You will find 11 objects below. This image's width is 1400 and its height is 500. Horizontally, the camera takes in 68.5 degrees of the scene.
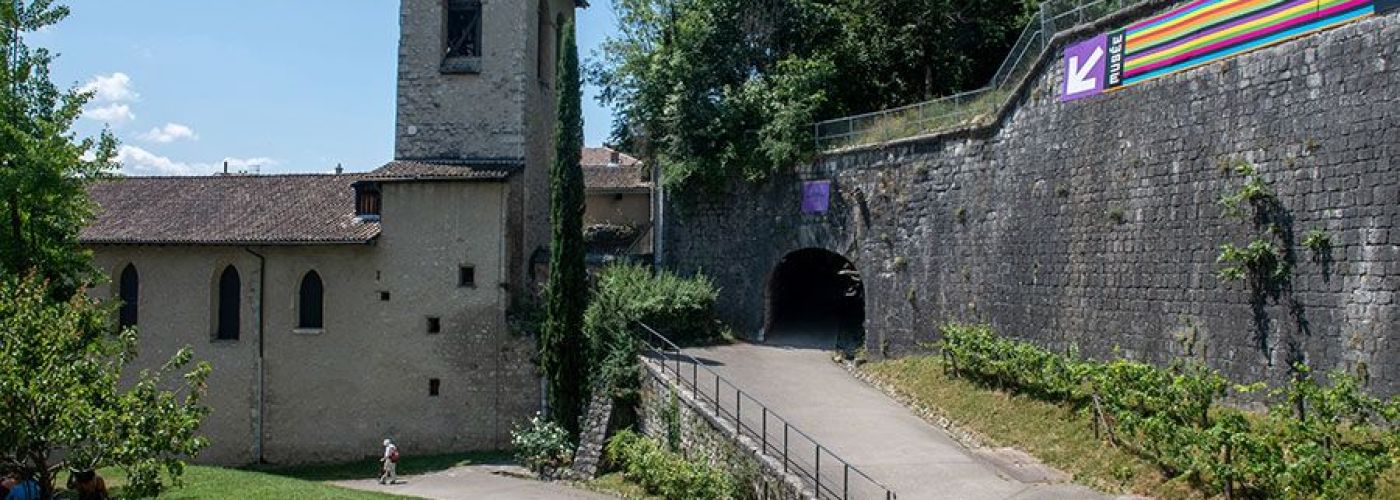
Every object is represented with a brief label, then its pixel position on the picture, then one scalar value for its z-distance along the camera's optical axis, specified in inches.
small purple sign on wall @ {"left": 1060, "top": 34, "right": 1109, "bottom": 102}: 726.5
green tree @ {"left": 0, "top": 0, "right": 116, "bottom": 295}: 708.7
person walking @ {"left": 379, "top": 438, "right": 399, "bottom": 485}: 884.6
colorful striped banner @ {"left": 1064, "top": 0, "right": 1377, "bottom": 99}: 569.6
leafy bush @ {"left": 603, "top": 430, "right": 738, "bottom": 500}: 673.0
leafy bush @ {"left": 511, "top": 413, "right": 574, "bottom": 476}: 880.9
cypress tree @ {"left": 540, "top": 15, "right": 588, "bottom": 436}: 904.9
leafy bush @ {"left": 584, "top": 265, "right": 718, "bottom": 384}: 904.9
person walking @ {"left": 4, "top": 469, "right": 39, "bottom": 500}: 473.1
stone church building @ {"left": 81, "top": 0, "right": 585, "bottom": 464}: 1001.5
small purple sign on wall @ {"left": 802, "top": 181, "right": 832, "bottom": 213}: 991.0
